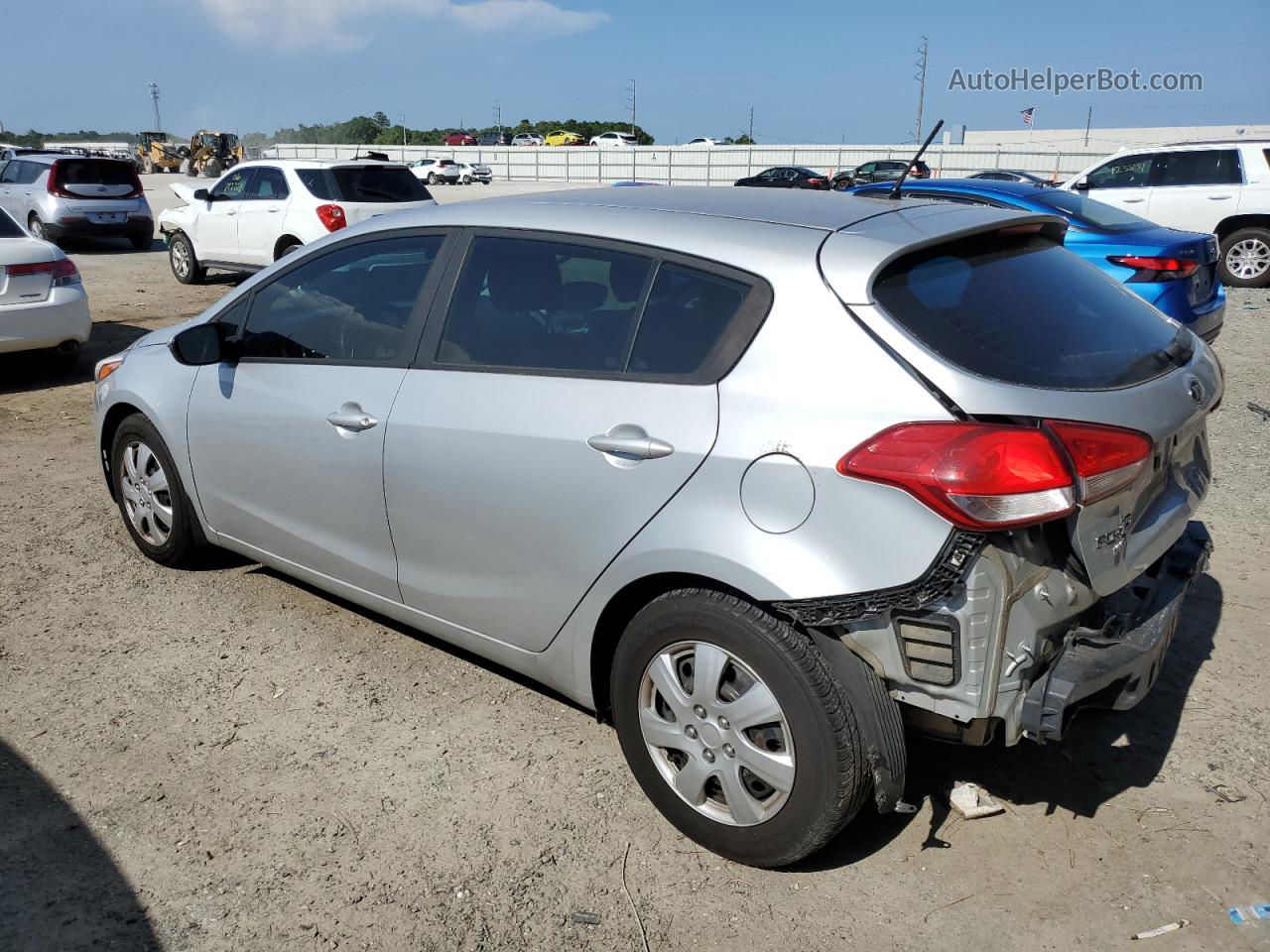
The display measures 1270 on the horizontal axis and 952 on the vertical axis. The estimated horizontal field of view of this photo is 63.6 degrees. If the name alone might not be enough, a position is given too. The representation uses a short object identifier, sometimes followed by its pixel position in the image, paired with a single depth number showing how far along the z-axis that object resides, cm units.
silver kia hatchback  243
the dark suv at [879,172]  2891
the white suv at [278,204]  1262
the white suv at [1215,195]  1339
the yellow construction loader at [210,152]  4762
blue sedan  717
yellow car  6532
